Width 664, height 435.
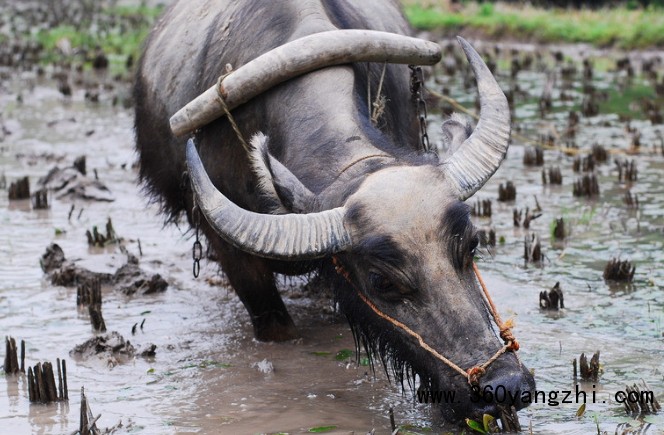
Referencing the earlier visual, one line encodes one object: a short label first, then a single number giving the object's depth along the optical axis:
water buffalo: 6.83
